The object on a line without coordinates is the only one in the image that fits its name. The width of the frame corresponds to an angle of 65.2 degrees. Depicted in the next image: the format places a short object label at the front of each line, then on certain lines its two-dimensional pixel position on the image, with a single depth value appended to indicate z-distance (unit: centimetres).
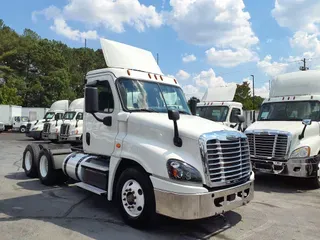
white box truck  2701
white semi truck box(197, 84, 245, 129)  1111
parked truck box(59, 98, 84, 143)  1338
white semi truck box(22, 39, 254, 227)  355
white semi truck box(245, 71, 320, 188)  615
